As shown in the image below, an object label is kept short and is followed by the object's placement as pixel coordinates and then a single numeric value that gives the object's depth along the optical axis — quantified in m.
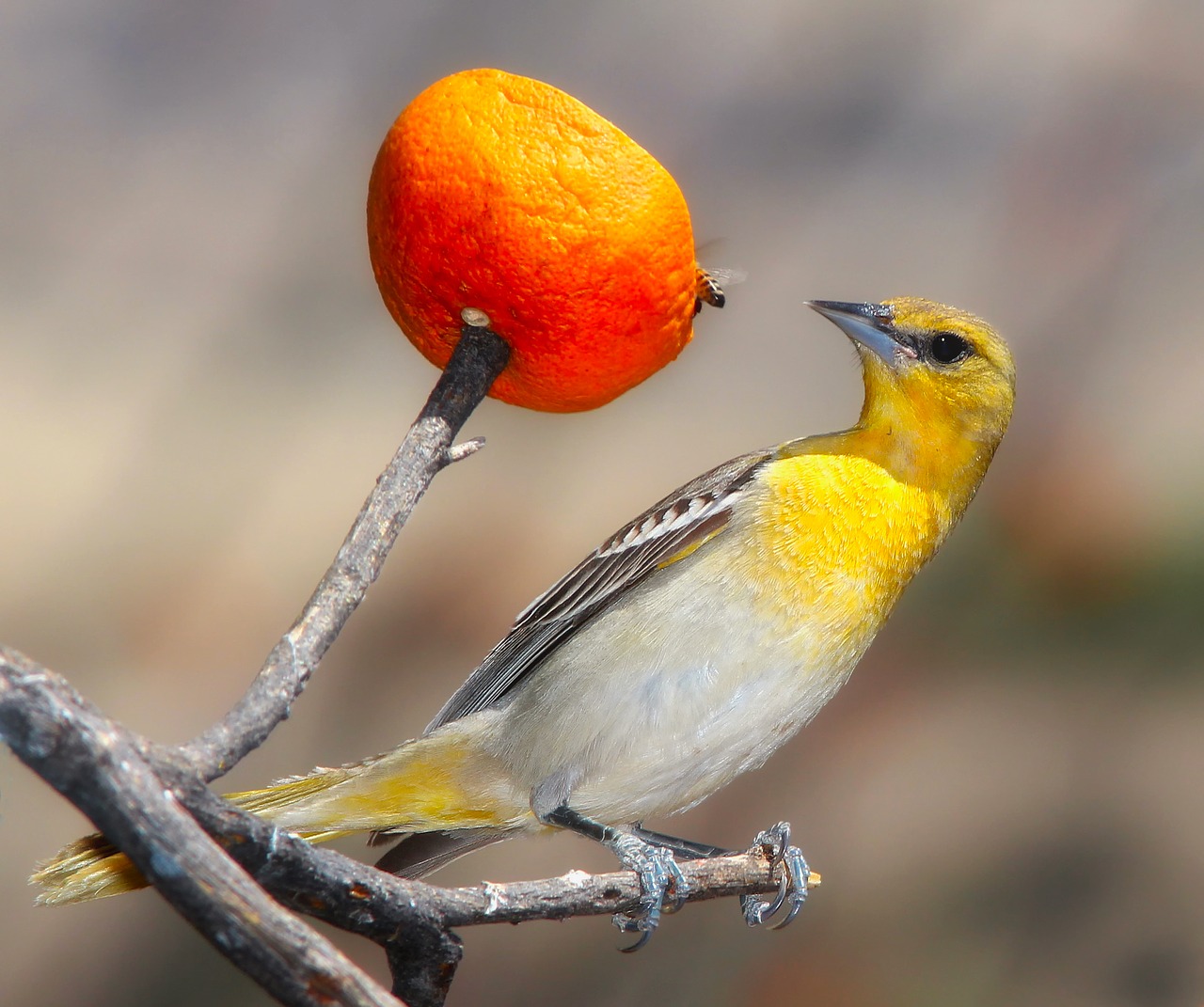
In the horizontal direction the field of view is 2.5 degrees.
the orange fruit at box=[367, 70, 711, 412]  3.88
